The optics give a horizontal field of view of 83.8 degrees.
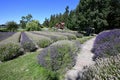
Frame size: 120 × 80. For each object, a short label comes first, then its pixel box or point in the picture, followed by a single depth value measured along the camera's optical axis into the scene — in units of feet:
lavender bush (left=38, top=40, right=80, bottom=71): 9.62
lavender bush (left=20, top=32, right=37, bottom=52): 16.42
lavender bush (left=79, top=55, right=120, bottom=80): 4.39
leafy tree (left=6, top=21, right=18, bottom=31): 71.85
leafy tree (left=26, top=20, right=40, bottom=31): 63.89
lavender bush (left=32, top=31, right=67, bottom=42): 22.00
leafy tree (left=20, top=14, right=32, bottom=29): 95.08
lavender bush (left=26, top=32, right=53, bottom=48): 18.69
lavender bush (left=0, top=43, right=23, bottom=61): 13.71
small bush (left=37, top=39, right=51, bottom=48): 18.67
